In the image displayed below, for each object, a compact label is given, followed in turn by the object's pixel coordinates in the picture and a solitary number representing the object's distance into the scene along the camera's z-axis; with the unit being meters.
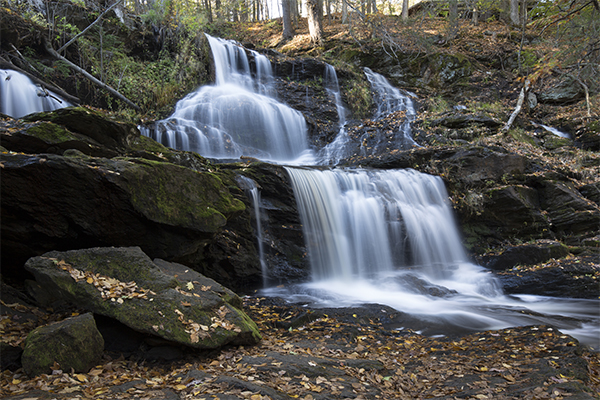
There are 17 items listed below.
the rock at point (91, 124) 6.32
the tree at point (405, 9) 23.09
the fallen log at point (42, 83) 10.20
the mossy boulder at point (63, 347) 3.11
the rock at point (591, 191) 10.56
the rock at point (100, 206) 4.59
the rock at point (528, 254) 8.84
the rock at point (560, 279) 7.56
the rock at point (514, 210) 10.20
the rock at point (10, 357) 3.20
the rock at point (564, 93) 16.36
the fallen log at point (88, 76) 11.68
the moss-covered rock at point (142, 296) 3.80
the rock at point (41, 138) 5.33
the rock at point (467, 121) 13.43
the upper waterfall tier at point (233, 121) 11.64
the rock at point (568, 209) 9.84
